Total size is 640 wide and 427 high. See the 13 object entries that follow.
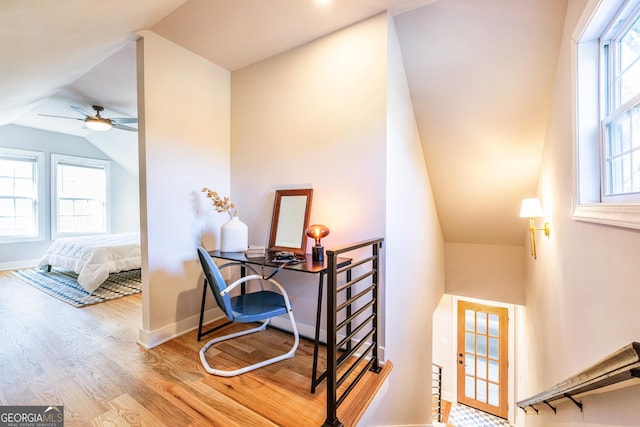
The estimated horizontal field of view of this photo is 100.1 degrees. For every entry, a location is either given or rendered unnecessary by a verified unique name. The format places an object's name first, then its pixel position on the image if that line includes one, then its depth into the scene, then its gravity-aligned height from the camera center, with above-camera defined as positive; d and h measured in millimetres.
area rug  3379 -1073
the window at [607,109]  1220 +515
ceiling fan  3498 +1204
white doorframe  4753 -2644
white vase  2359 -233
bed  3578 -667
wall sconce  2438 -8
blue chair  1786 -711
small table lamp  2037 -199
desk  1662 -390
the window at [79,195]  5344 +339
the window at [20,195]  4773 +297
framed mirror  2312 -89
